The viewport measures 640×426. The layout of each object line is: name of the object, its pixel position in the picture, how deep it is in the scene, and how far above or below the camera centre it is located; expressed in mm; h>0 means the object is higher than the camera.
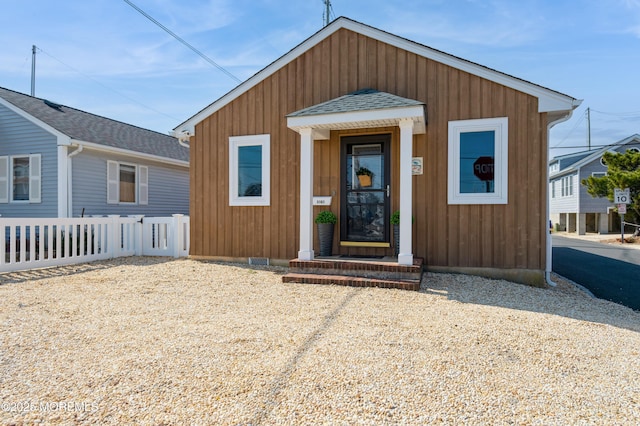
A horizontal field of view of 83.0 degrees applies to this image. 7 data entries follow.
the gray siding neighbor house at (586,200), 20656 +793
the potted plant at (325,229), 6504 -308
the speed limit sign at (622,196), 14795 +699
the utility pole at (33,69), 22578 +8886
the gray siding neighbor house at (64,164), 9710 +1351
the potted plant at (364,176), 6609 +662
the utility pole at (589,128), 37750 +8823
